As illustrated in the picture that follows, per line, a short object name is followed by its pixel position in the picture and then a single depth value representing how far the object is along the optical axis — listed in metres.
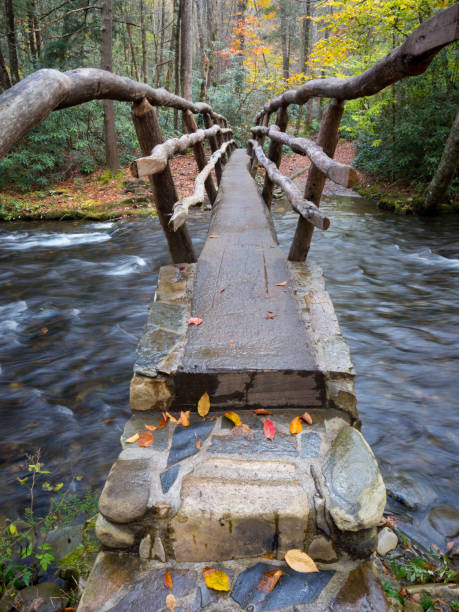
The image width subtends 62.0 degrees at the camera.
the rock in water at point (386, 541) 2.25
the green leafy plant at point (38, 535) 2.08
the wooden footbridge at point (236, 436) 1.54
